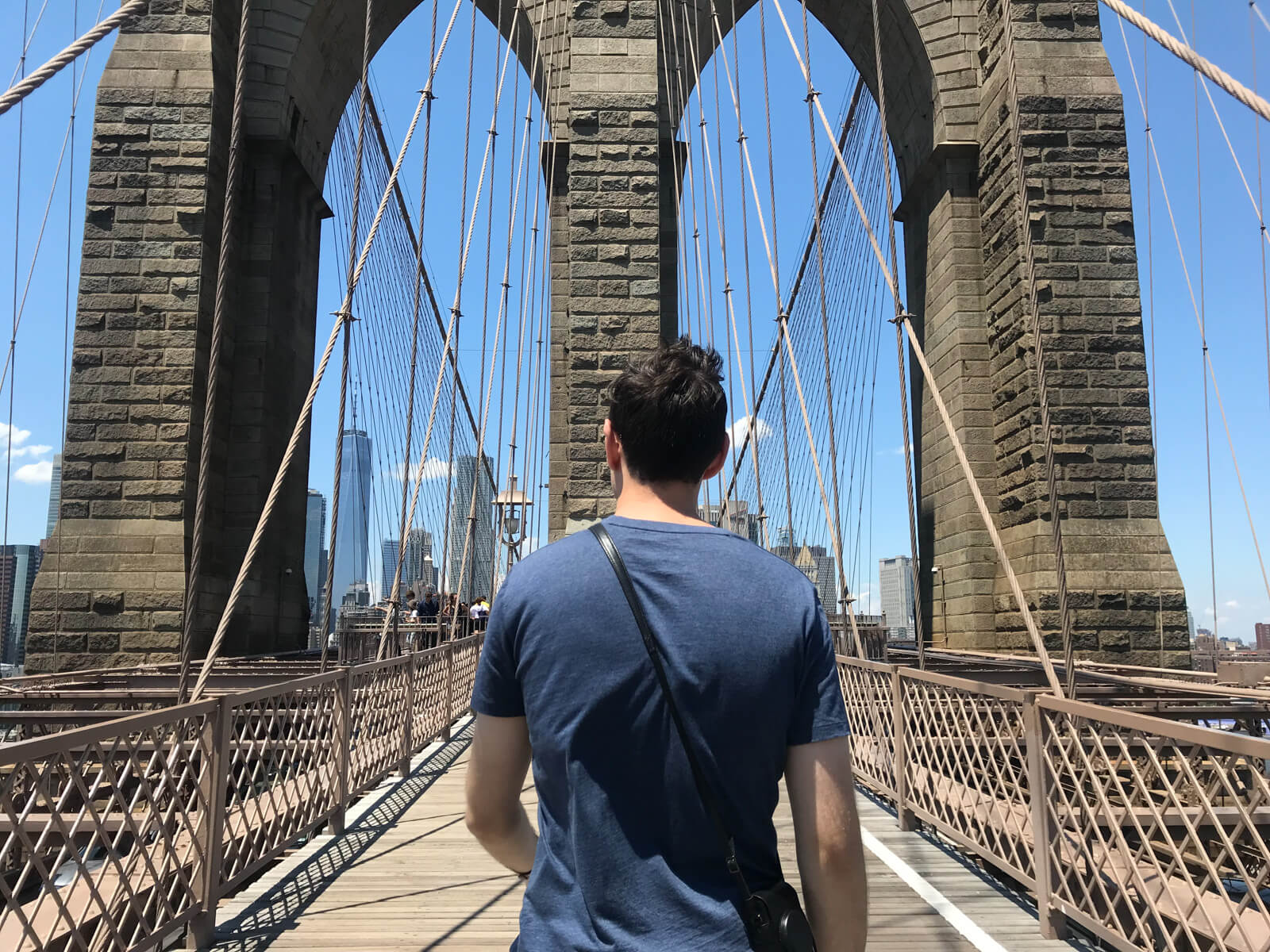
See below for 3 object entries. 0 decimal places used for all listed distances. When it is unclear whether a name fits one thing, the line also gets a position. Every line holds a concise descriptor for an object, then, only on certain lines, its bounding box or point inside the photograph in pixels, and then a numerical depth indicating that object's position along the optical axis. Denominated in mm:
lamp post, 10727
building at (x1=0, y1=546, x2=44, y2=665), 15016
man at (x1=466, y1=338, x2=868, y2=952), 998
